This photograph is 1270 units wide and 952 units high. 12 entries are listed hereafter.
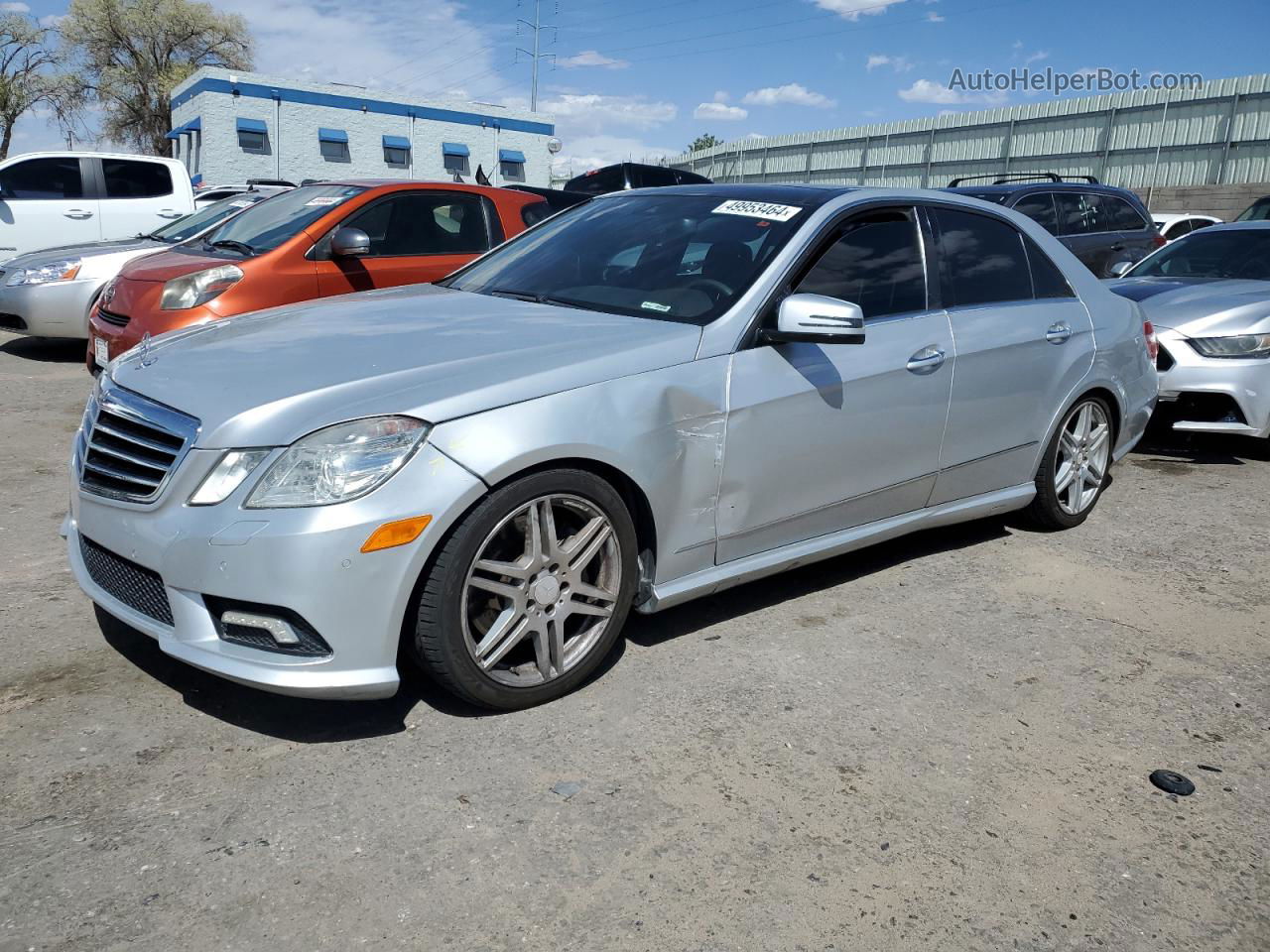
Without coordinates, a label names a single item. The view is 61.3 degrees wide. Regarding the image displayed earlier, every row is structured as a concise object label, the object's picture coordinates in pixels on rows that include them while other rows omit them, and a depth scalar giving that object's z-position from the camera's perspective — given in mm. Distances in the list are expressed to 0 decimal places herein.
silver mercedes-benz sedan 2797
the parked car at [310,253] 6773
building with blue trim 38406
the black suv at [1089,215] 10500
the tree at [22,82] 49500
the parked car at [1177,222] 17125
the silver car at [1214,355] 6480
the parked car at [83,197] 10992
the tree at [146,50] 49844
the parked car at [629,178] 15945
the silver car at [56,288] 8820
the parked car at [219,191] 17569
